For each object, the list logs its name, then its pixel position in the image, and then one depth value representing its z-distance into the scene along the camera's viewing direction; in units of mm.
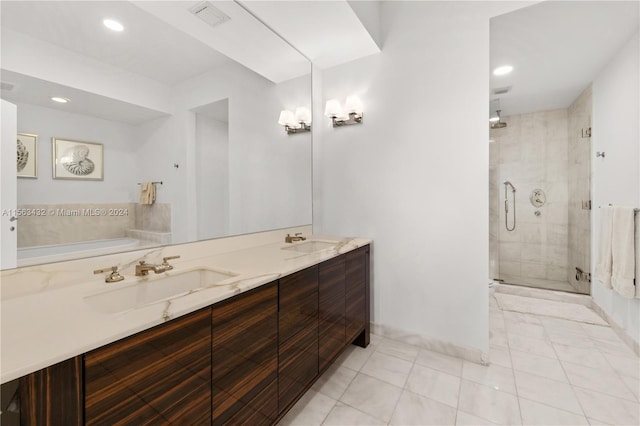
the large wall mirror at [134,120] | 1019
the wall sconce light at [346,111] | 2350
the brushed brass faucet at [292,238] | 2197
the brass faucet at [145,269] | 1179
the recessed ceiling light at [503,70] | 2627
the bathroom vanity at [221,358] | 633
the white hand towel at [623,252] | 2070
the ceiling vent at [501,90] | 3117
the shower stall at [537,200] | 3697
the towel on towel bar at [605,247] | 2322
